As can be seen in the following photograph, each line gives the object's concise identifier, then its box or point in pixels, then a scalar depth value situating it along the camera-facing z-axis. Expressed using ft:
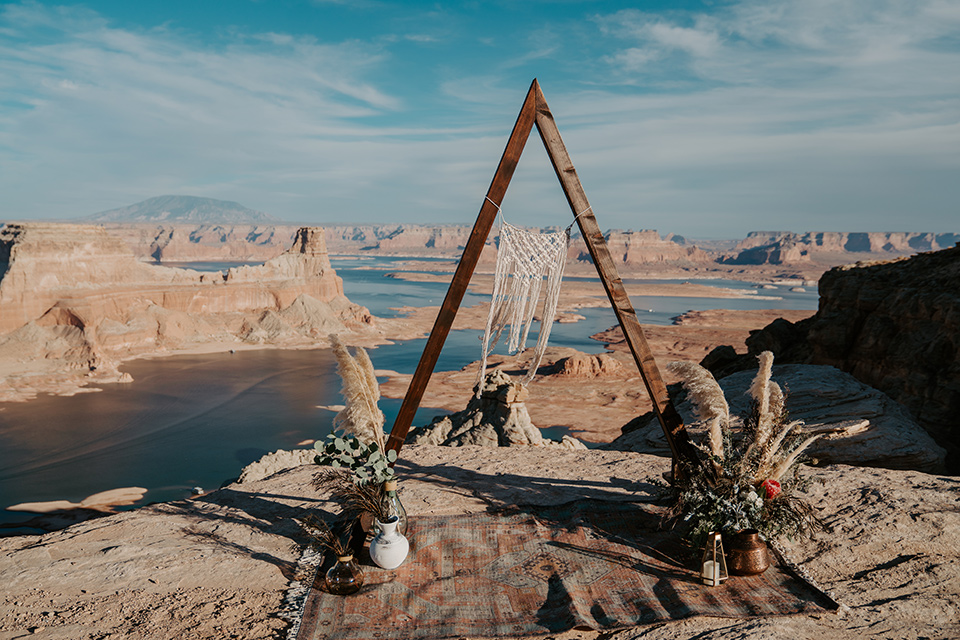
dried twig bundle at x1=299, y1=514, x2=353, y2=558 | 13.85
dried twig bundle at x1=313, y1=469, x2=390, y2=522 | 14.85
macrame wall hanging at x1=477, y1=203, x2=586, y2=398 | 17.49
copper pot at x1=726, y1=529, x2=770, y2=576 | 13.67
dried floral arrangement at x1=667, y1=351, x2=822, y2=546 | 13.99
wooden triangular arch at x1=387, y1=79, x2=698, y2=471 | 16.01
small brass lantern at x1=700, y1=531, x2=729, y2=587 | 13.33
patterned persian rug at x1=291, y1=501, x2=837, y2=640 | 12.07
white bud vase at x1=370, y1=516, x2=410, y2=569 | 14.23
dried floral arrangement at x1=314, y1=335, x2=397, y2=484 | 14.99
